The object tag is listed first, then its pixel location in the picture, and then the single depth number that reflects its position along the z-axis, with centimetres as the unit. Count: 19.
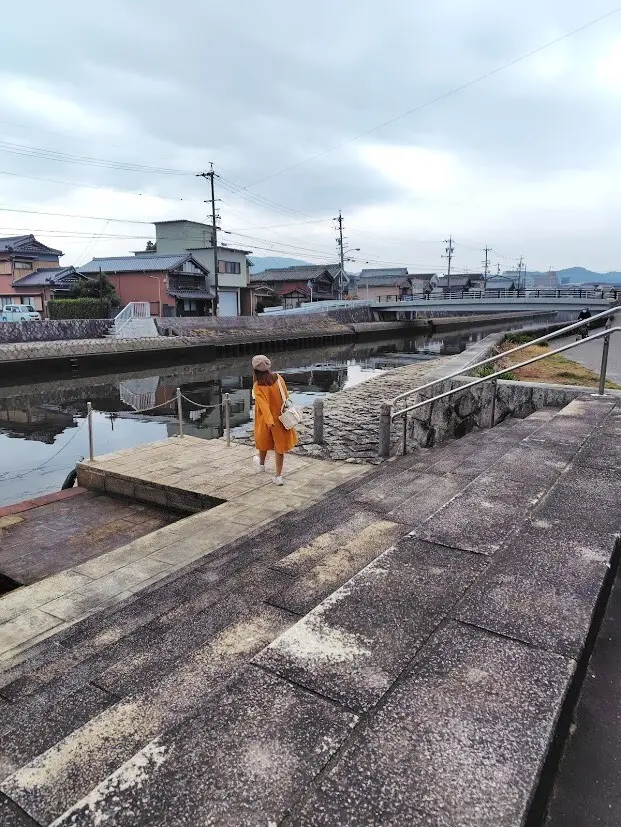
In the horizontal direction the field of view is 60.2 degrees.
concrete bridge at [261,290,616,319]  3594
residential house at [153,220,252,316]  5153
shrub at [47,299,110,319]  3819
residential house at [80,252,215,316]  4322
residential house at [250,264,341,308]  6575
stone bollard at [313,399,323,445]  859
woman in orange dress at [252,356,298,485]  619
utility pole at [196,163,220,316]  4196
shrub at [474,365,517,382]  979
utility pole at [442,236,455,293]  9138
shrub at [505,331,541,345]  2332
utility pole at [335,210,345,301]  6694
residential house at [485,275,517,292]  11535
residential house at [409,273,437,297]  8725
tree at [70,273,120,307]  3991
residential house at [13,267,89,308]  4381
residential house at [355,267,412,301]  8056
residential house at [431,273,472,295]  9115
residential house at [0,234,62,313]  4522
